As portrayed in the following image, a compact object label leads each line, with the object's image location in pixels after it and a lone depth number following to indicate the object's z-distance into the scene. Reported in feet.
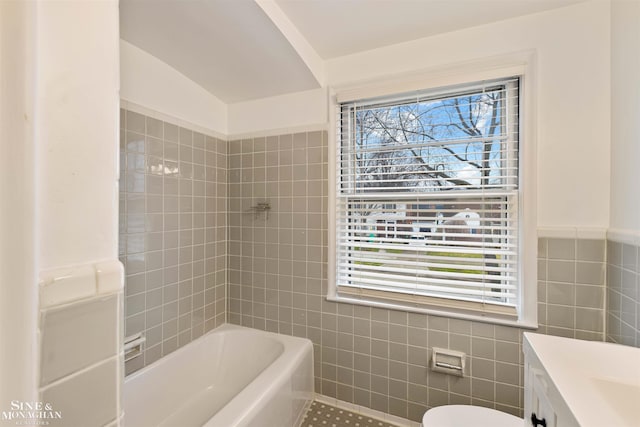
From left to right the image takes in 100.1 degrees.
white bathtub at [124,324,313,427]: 4.39
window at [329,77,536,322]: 5.04
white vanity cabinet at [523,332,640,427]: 1.99
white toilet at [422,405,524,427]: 4.01
